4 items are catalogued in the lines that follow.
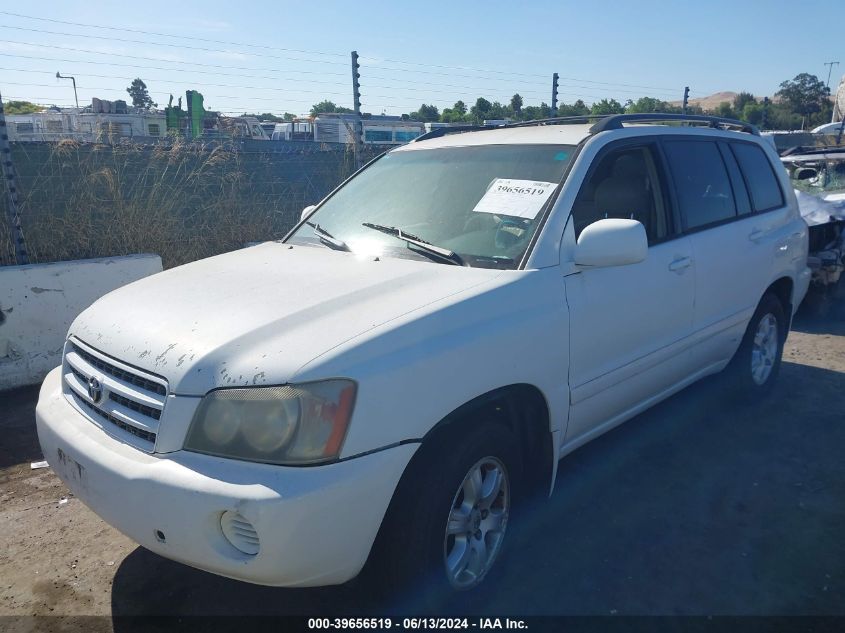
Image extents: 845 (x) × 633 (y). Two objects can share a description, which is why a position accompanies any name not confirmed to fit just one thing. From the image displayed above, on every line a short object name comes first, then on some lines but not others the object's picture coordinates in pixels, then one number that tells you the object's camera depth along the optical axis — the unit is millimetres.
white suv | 2219
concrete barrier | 5387
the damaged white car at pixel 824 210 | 7164
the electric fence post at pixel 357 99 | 8664
